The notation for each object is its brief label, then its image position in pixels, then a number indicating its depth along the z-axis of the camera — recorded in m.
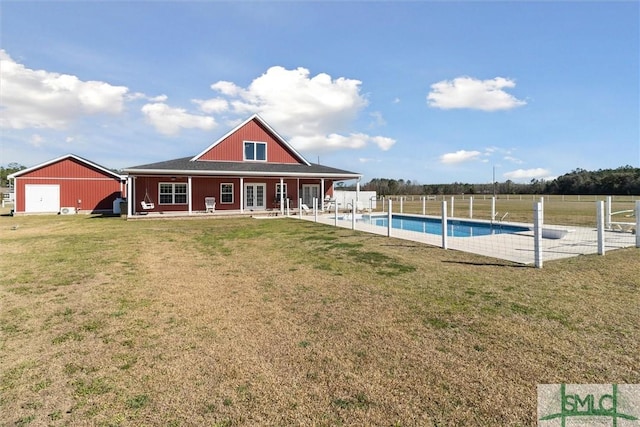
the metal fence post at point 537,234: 6.51
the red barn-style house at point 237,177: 21.14
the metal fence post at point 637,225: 8.70
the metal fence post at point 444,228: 8.68
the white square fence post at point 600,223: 7.75
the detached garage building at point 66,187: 24.66
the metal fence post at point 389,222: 11.12
